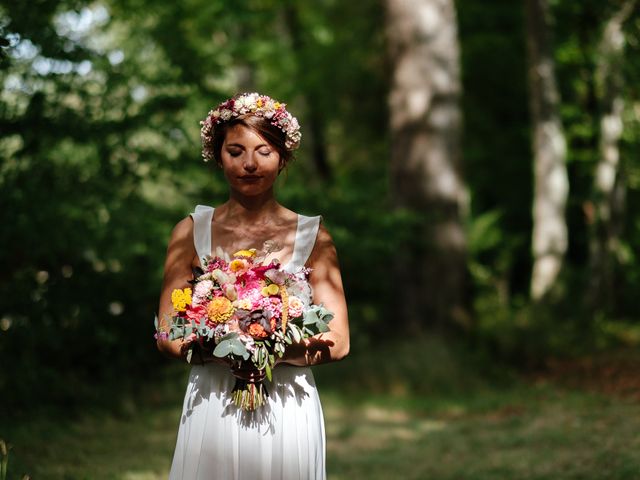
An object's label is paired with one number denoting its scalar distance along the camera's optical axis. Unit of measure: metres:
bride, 3.43
